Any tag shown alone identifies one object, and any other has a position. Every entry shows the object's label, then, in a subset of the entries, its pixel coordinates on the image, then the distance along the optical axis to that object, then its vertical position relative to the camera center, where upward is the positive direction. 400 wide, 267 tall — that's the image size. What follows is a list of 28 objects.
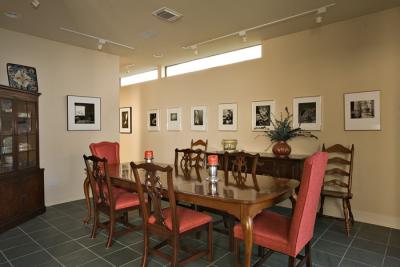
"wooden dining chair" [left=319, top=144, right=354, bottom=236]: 3.22 -0.70
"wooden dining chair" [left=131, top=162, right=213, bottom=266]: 2.13 -0.81
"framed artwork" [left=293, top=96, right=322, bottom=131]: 3.85 +0.26
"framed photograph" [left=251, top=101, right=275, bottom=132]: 4.34 +0.27
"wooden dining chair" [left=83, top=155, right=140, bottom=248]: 2.78 -0.80
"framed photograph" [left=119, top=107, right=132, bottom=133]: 6.92 +0.30
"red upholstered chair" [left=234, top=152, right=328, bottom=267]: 1.79 -0.80
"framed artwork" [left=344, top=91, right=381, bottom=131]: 3.38 +0.25
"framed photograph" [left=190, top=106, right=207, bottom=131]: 5.27 +0.26
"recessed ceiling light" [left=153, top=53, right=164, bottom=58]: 5.17 +1.57
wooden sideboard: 3.57 -0.53
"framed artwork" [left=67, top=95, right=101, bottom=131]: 4.60 +0.35
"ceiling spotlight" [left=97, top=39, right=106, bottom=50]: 4.29 +1.52
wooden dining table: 1.89 -0.53
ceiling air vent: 3.27 +1.57
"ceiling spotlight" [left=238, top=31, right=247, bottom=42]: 3.94 +1.53
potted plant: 3.82 -0.08
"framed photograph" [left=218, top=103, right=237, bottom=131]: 4.80 +0.25
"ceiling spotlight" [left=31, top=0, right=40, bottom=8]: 2.90 +1.49
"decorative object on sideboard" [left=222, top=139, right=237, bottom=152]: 4.54 -0.27
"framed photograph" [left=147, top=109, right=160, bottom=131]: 6.20 +0.27
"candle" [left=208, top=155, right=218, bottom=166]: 2.56 -0.31
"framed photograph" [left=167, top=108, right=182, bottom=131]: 5.75 +0.26
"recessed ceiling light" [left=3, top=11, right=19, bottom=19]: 3.29 +1.56
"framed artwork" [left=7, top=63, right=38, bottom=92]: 3.84 +0.86
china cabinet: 3.34 -0.40
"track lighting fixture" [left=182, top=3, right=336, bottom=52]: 3.22 +1.55
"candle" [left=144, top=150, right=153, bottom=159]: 3.52 -0.34
